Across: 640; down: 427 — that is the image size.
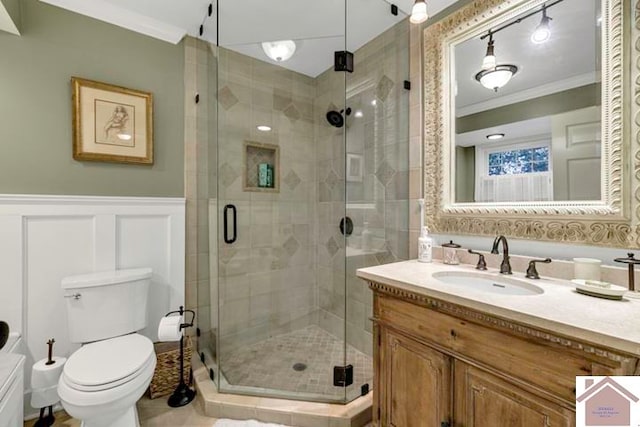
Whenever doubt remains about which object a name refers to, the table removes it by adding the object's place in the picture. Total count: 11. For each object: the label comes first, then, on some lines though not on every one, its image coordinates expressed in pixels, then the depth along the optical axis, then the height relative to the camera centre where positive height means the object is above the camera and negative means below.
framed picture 1.79 +0.60
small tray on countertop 0.95 -0.26
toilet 1.25 -0.71
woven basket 1.82 -1.02
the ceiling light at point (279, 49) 2.25 +1.32
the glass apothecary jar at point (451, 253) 1.57 -0.23
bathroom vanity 0.78 -0.44
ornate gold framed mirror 1.12 +0.43
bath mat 1.57 -1.17
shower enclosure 1.98 +0.18
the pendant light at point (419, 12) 1.37 +0.97
